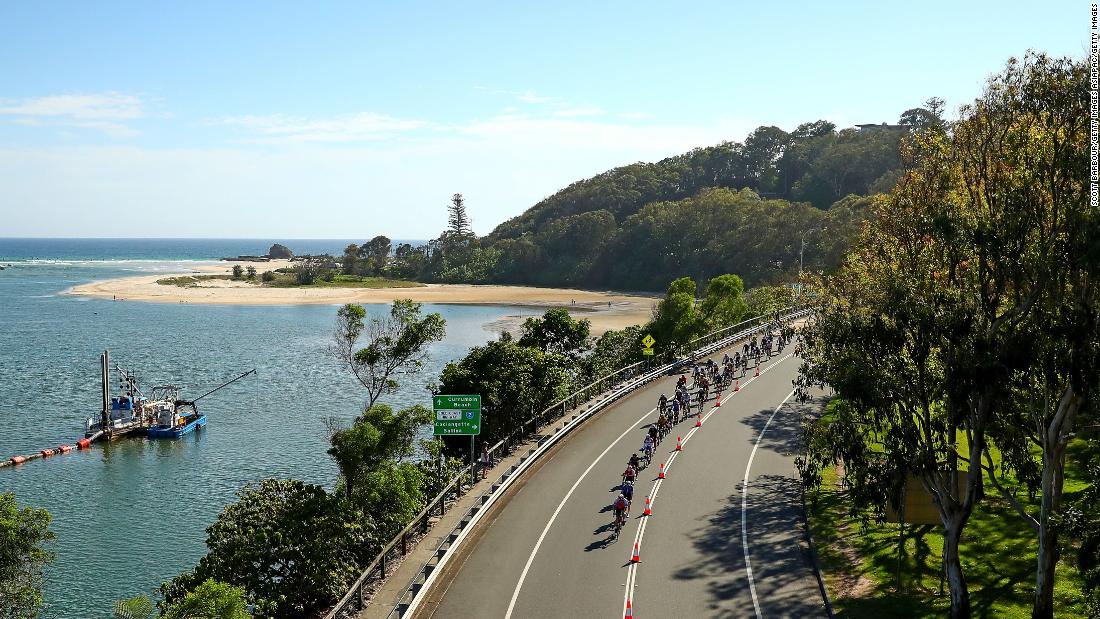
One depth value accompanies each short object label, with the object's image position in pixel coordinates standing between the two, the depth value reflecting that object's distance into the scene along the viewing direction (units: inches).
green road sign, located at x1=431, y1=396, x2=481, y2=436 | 1089.4
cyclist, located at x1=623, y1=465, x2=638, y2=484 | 1044.5
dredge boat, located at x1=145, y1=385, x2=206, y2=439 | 2003.0
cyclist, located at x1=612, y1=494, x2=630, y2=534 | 969.5
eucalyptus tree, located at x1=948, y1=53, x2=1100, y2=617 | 636.7
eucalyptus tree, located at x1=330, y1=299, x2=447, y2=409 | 1437.0
